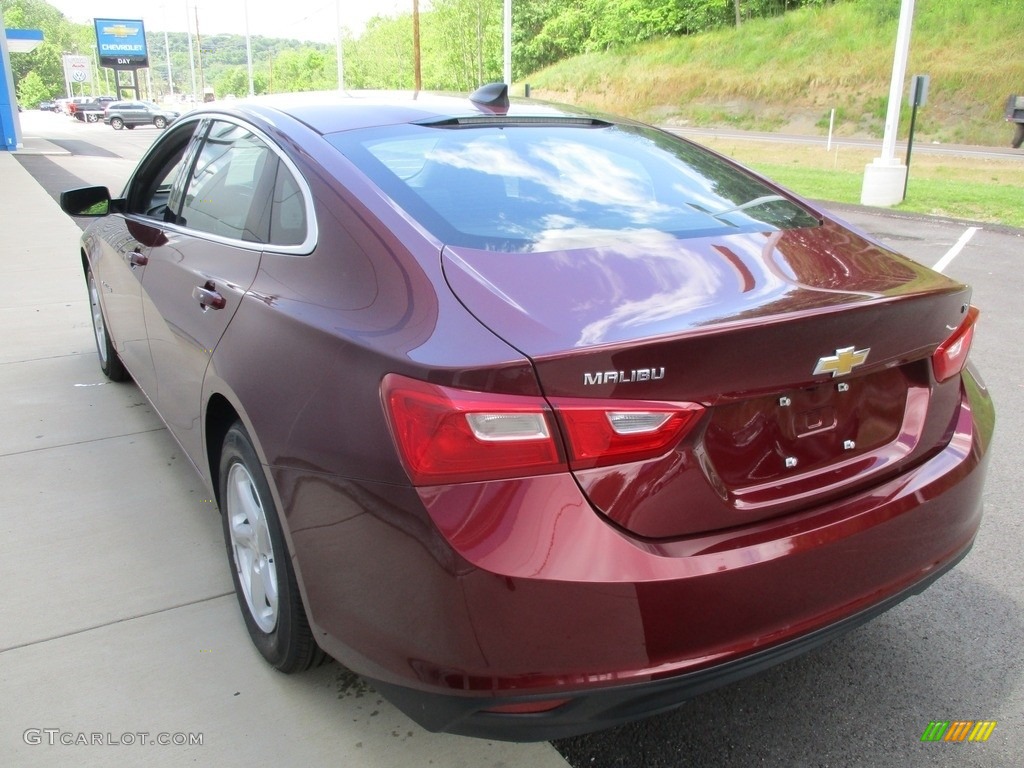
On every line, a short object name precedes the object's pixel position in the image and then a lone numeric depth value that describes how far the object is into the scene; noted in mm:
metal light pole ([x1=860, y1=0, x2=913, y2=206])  13898
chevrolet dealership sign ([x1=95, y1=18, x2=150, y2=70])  82312
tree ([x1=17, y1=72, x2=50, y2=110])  122362
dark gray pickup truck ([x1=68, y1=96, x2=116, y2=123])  65062
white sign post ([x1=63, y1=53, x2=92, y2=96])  86188
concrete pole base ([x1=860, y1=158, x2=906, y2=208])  14047
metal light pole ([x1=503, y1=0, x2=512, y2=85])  26014
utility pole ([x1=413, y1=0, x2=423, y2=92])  43469
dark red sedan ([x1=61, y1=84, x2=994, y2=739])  1698
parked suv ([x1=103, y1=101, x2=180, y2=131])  53406
